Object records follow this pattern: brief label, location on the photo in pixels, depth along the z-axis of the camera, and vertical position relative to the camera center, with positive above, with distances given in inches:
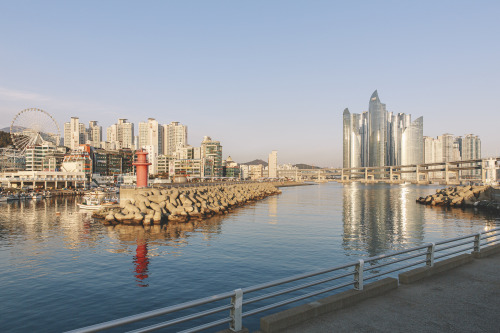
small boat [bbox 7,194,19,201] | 3129.9 -245.5
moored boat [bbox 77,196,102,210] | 2238.6 -231.4
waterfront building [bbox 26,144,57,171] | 5974.4 +303.5
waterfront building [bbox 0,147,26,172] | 5482.3 +219.7
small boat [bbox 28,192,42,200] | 3327.0 -248.7
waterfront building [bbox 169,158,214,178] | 7499.0 +33.8
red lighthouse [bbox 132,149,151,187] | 2176.4 +17.8
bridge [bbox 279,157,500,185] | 5911.4 +74.7
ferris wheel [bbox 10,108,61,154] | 5423.2 +659.9
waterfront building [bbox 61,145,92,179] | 5388.8 +150.8
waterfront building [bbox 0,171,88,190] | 4411.9 -101.3
